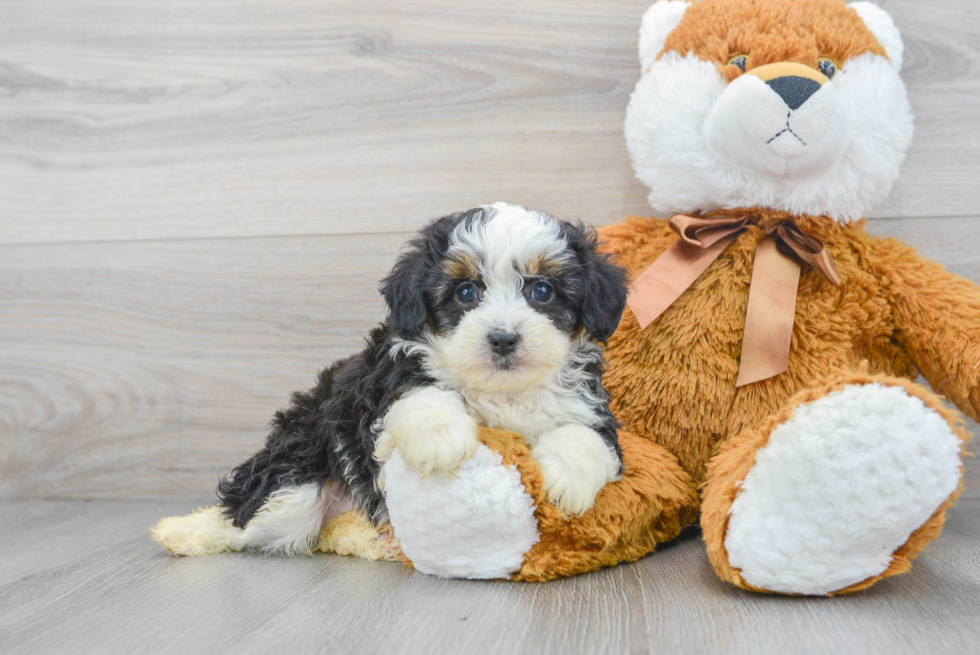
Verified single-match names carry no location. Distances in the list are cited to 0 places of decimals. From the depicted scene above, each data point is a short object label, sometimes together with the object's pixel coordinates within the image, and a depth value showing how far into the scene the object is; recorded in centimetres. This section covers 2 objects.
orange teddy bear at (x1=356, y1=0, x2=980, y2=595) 67
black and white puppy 63
